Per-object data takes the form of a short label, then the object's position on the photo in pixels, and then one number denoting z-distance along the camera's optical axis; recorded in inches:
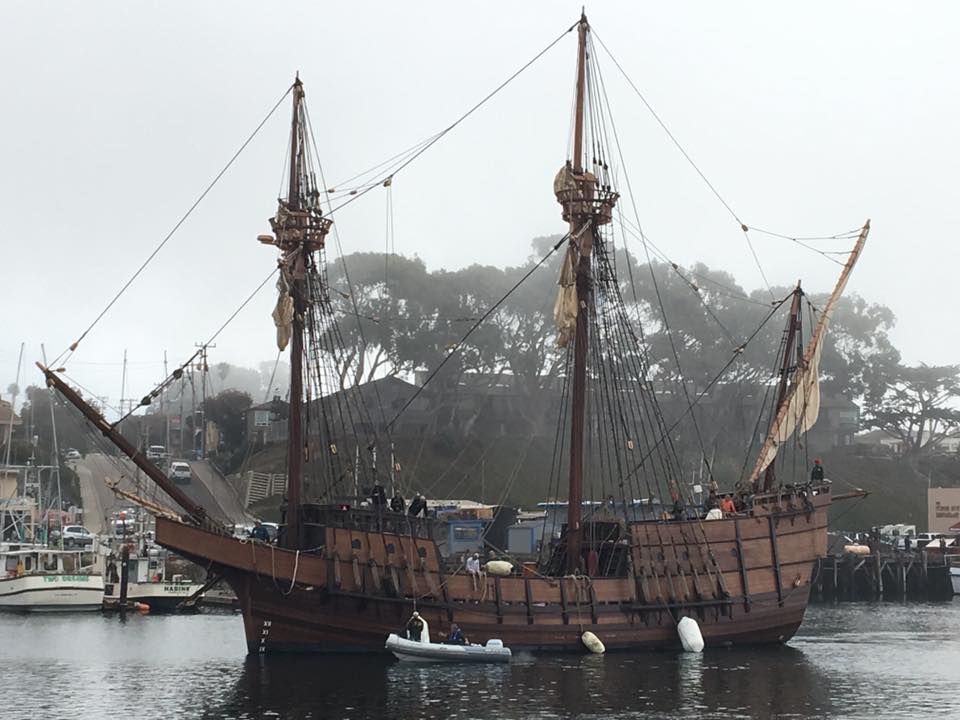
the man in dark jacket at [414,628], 1697.8
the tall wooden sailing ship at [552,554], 1722.4
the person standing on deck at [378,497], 1766.7
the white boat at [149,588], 2736.2
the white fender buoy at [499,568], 1792.6
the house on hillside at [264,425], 4580.5
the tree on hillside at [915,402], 5039.4
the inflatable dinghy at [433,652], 1672.0
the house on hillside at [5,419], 3914.6
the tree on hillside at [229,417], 4793.3
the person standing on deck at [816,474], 2041.7
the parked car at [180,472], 4005.9
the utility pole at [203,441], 4182.3
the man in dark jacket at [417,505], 1791.3
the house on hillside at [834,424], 4963.1
